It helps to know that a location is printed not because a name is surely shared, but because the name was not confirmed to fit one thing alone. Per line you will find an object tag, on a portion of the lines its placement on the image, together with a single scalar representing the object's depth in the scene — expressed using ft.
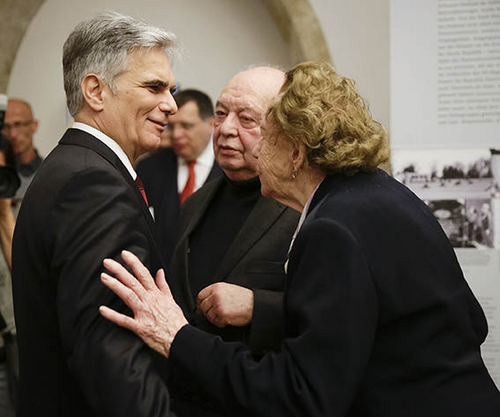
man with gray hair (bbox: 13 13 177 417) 4.75
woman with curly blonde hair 4.66
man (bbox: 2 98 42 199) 12.89
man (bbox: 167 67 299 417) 6.59
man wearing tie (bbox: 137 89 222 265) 14.73
